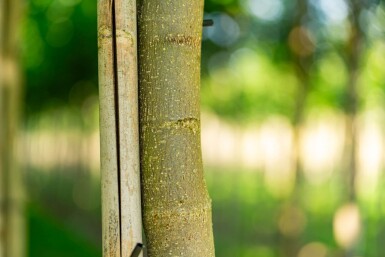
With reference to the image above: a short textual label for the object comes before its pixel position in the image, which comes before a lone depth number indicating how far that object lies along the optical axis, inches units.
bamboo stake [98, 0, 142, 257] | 35.4
